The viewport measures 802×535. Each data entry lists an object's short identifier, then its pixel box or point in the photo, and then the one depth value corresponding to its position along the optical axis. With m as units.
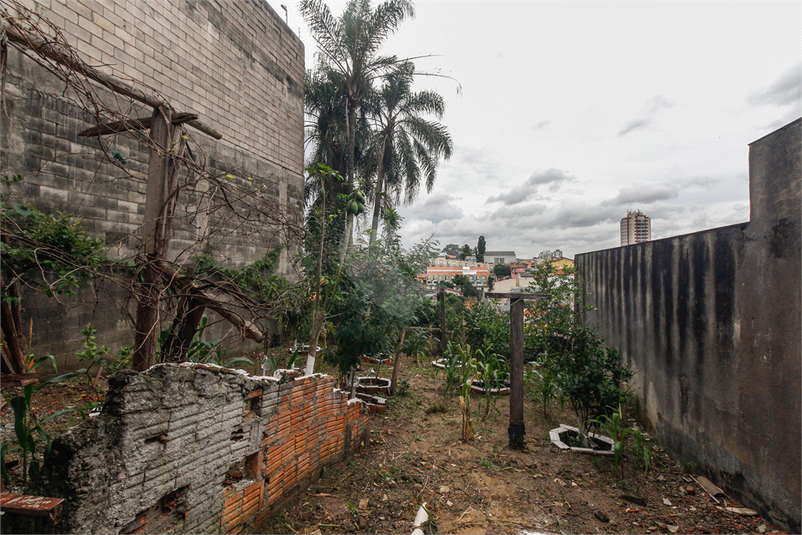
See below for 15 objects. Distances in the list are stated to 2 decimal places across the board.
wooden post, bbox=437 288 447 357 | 8.41
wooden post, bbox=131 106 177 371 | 2.39
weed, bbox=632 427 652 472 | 3.51
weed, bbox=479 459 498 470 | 3.85
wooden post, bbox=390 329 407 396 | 5.37
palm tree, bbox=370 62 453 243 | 12.48
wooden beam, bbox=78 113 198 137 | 2.58
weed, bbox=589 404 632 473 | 3.65
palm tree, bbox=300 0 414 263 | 10.30
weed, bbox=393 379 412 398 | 5.91
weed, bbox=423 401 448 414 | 5.32
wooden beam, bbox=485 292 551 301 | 4.59
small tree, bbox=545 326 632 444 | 4.18
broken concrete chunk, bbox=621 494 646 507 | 3.19
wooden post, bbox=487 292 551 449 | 4.32
